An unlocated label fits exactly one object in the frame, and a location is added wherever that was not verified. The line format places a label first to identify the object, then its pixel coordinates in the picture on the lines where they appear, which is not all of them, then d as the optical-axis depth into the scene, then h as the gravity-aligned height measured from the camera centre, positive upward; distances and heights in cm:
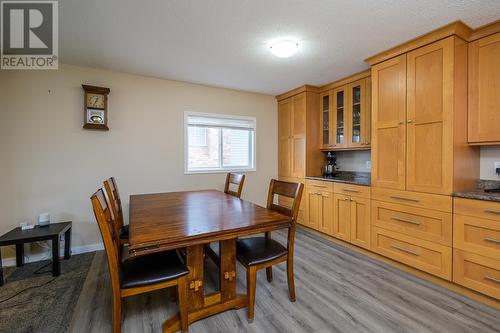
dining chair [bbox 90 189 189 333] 133 -69
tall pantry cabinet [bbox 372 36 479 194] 212 +45
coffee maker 387 +0
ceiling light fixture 231 +120
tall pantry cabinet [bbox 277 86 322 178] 382 +55
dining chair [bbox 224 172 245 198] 275 -20
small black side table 225 -72
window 368 +38
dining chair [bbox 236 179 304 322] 170 -69
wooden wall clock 291 +74
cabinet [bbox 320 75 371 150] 317 +74
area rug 170 -115
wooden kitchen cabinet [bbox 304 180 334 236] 335 -62
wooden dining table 138 -42
